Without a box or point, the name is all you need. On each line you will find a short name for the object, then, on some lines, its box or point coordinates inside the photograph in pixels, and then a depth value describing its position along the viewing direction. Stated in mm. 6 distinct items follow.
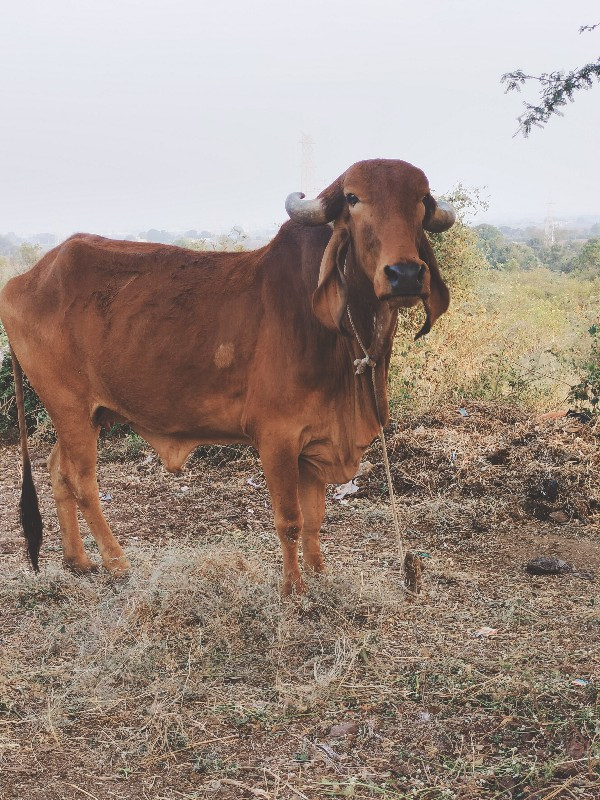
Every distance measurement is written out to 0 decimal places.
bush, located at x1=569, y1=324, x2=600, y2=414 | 6531
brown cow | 3559
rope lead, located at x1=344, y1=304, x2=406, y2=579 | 3695
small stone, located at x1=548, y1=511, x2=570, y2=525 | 5477
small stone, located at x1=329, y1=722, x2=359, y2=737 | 3014
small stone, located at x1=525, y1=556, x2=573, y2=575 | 4645
